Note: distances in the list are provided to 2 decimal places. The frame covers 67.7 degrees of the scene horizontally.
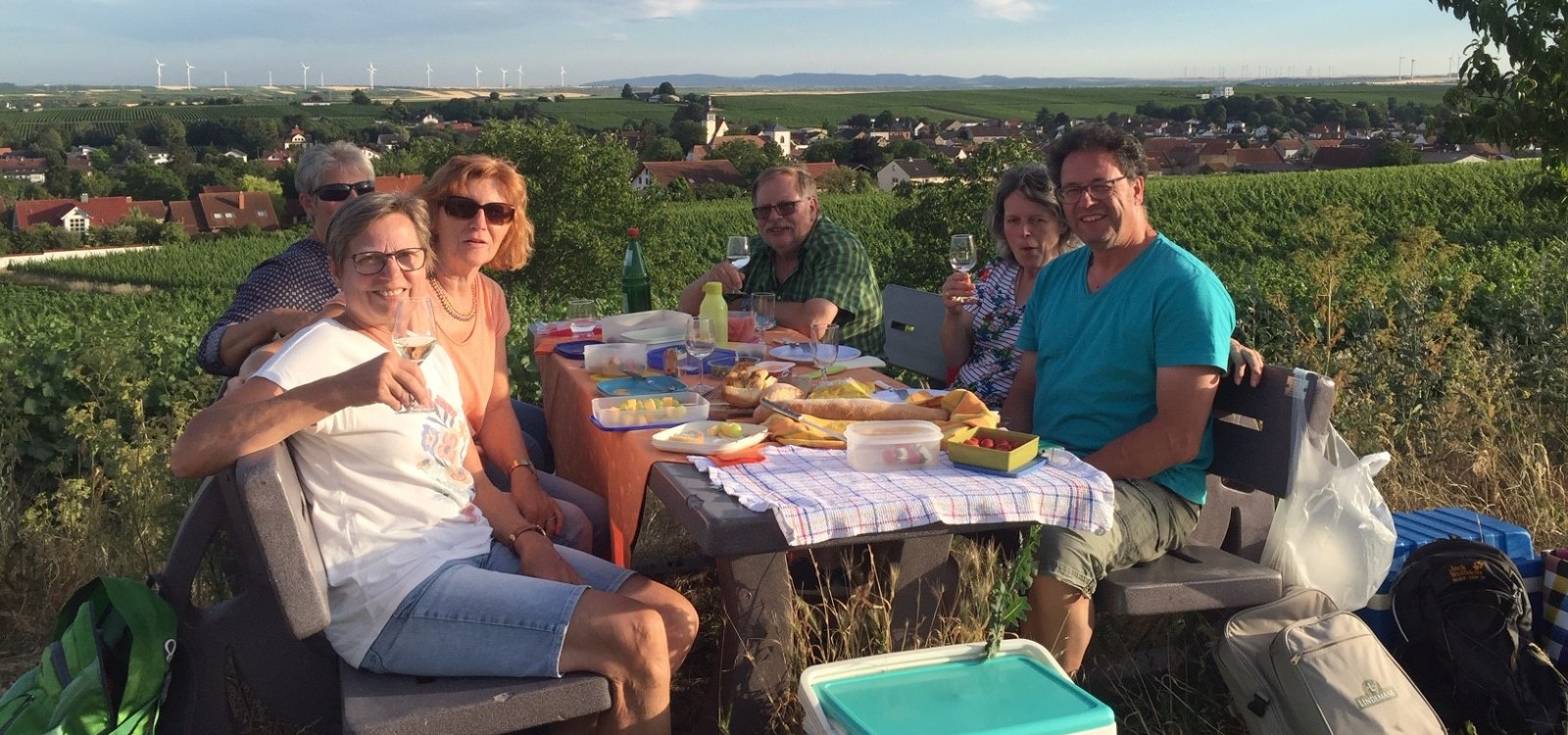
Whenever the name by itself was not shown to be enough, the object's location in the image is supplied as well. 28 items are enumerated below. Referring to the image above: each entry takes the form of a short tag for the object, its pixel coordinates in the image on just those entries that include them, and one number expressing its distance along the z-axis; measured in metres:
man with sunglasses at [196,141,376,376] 3.31
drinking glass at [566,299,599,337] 4.57
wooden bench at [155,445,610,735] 2.07
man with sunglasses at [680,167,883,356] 4.68
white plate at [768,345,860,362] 3.65
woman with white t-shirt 2.15
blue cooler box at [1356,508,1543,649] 3.03
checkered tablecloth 2.10
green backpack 2.16
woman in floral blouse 4.05
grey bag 2.48
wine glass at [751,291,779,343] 4.08
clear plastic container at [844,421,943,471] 2.38
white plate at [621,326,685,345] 4.11
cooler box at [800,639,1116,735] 1.83
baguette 2.73
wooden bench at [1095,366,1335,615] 2.65
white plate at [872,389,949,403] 3.00
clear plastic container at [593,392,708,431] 2.82
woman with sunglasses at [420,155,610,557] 3.20
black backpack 2.72
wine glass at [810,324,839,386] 3.34
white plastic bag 2.76
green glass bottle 4.75
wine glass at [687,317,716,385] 3.51
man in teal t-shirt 2.59
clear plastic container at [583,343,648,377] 3.66
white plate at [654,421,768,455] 2.50
